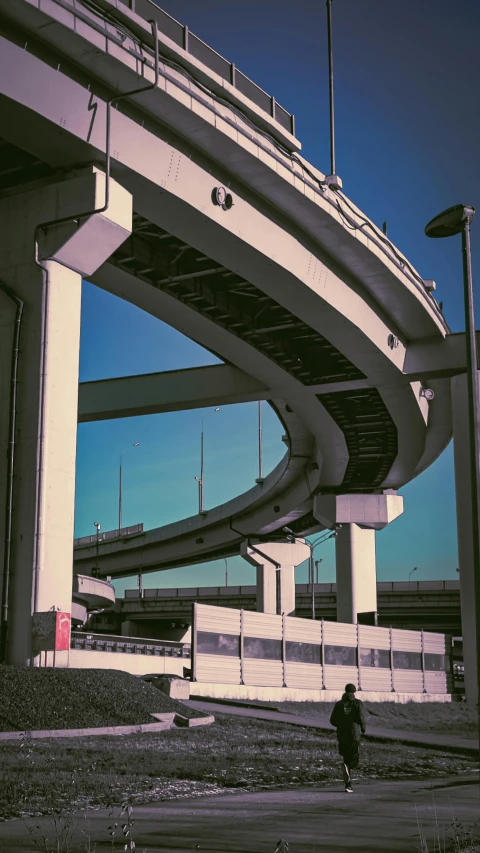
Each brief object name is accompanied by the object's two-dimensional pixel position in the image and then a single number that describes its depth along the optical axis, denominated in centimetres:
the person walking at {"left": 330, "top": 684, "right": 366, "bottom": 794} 1404
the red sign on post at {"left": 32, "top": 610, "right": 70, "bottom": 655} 2234
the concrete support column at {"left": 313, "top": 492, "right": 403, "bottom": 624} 6328
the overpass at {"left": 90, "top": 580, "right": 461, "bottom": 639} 9088
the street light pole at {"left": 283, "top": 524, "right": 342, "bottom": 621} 8069
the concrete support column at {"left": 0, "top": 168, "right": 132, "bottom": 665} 2309
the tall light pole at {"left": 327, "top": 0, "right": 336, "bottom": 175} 3759
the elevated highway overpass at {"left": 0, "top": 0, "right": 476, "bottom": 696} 2309
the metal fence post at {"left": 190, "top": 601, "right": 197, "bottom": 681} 3519
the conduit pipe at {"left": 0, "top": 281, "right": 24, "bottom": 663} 2303
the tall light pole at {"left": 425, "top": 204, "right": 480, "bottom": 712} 1536
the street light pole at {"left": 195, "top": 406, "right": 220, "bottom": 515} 12181
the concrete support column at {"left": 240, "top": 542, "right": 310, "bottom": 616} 8138
